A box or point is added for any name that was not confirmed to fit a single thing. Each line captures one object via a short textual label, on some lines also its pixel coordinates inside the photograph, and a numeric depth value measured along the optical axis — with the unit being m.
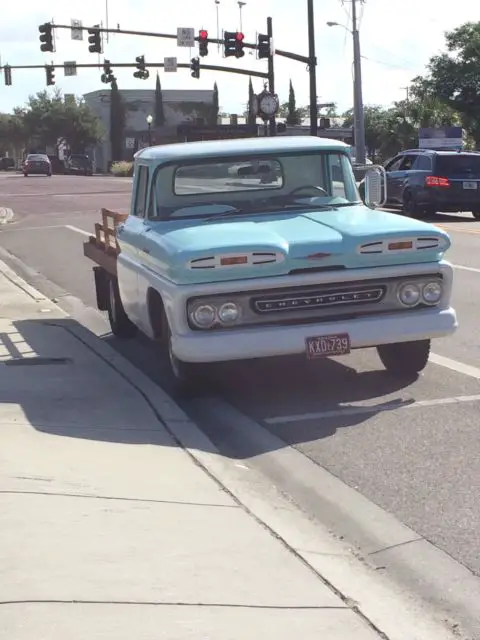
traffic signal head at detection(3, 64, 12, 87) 48.38
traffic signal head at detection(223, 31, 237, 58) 36.62
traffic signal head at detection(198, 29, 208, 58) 36.94
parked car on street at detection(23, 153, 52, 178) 73.00
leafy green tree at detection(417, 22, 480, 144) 65.03
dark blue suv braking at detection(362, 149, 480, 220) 24.30
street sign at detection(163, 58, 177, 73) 41.44
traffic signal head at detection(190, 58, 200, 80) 39.31
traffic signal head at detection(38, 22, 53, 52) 38.25
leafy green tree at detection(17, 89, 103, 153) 101.81
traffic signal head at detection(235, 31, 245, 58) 36.69
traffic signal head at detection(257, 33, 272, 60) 36.55
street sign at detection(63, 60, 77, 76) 43.41
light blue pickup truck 7.46
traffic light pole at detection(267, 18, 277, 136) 36.75
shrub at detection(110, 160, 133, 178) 78.57
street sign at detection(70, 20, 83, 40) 39.16
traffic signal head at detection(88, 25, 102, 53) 38.69
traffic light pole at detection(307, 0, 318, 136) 36.78
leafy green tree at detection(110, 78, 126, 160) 103.15
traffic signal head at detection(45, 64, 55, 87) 45.66
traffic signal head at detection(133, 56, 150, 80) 42.12
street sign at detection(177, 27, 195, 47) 37.16
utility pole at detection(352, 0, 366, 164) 43.44
